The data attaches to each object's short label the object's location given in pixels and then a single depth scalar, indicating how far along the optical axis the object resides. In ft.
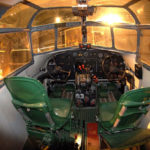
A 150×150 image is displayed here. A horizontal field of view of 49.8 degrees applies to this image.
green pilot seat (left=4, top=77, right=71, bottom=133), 5.54
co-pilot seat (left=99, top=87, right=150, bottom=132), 5.46
